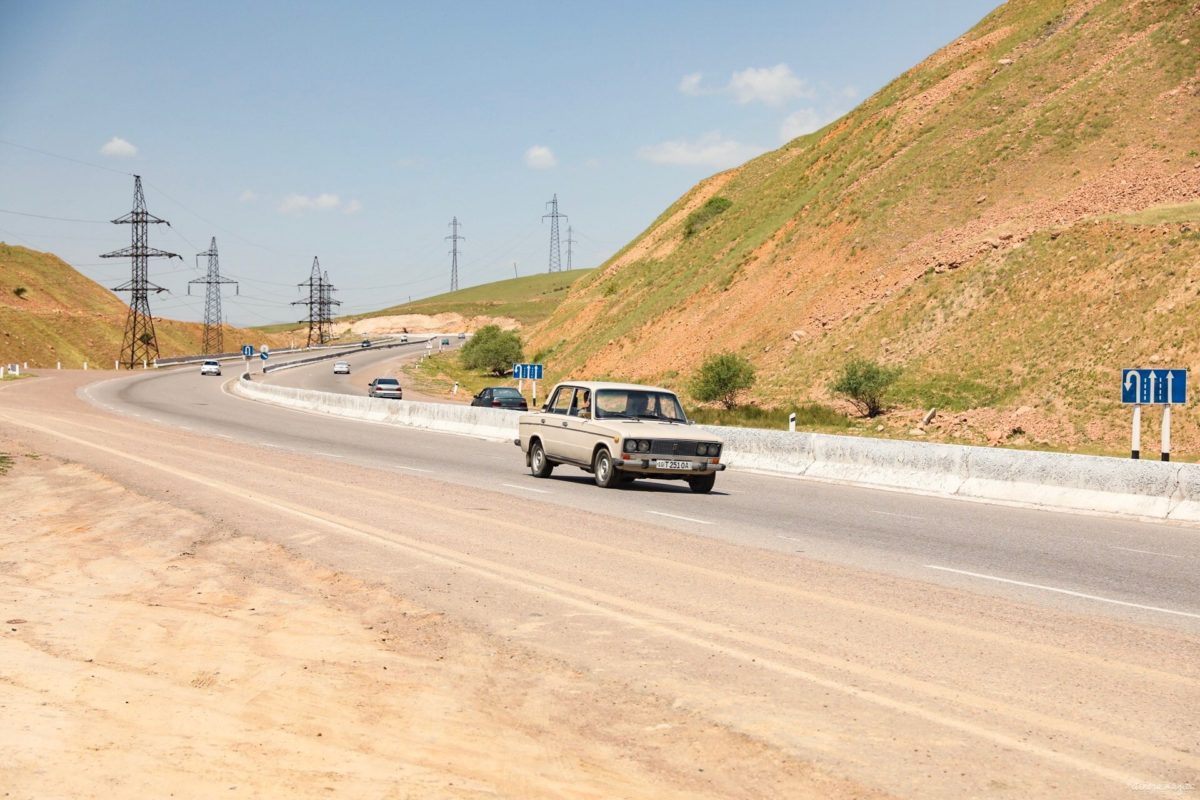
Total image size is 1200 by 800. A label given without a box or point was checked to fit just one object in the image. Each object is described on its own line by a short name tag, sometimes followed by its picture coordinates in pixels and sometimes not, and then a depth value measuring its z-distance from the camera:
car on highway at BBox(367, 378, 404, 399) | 58.91
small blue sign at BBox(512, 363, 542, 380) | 46.31
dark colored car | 42.44
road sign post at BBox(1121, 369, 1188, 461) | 19.55
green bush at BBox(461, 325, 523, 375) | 94.19
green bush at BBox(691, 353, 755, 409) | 47.16
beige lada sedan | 18.86
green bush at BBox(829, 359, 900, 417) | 40.44
